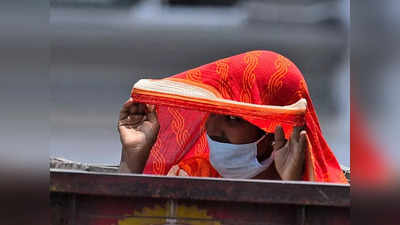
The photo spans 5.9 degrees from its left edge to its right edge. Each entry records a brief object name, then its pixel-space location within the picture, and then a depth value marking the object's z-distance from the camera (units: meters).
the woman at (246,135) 8.31
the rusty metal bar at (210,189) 8.01
